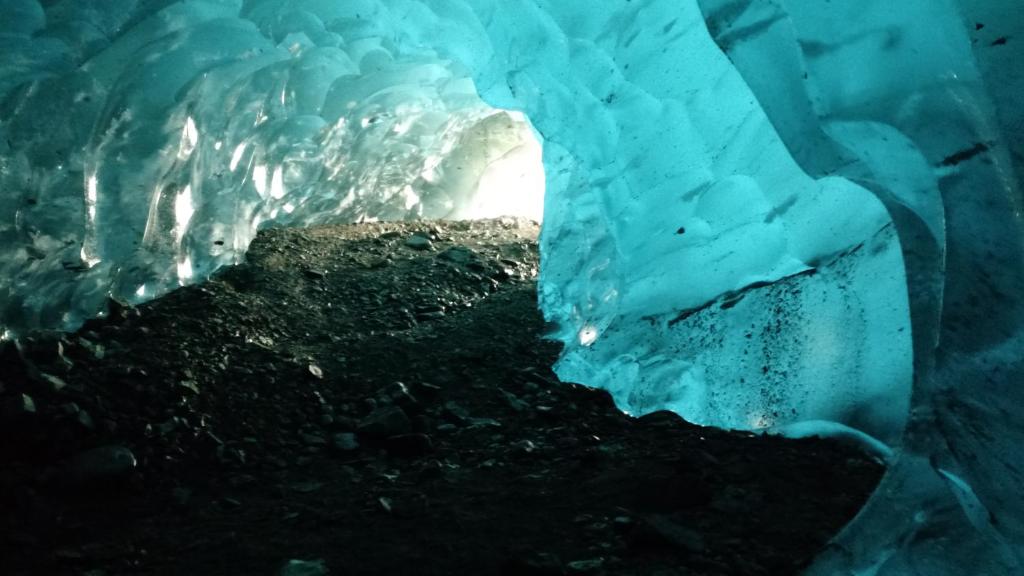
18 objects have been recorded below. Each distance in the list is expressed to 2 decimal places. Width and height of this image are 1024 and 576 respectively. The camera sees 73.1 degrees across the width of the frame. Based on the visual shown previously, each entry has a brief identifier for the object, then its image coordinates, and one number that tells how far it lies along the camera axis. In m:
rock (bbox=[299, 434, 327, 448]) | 2.85
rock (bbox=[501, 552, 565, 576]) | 1.92
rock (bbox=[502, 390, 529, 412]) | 3.24
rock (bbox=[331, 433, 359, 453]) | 2.82
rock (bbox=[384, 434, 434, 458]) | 2.77
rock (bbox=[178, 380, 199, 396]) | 2.99
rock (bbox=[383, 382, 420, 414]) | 3.16
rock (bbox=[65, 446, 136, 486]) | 2.36
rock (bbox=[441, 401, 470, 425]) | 3.07
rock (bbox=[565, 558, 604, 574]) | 1.93
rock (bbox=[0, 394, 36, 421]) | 2.52
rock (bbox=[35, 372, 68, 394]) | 2.74
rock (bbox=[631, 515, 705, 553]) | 2.02
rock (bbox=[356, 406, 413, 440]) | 2.89
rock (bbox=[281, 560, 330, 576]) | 1.92
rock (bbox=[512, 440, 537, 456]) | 2.78
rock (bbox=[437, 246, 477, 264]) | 5.28
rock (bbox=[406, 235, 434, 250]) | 5.56
